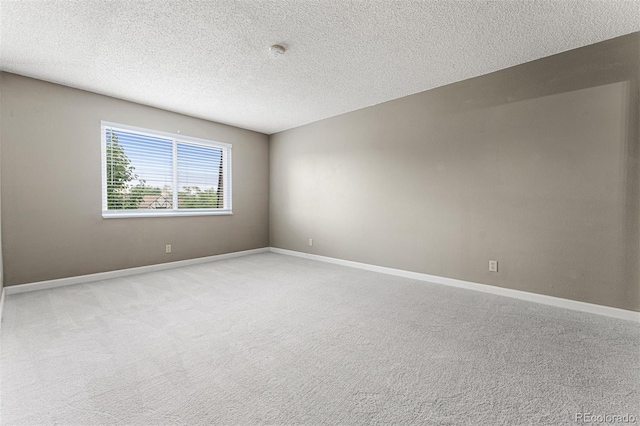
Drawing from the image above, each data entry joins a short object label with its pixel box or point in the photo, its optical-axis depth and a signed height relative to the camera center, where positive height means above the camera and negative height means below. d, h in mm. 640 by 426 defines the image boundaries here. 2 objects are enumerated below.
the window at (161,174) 3865 +548
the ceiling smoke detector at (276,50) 2533 +1491
